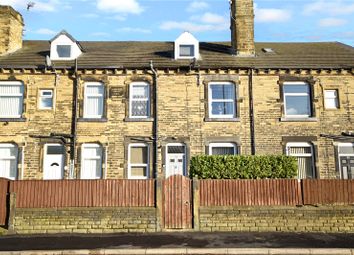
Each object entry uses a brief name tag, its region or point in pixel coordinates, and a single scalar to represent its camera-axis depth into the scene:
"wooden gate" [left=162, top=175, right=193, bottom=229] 13.84
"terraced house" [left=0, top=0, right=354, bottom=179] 19.31
